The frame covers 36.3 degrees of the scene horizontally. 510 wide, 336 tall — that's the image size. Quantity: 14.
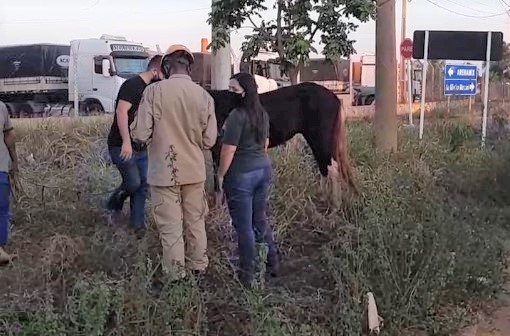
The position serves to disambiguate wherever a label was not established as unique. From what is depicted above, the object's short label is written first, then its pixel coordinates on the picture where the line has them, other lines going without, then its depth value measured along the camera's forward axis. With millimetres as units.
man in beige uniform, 5336
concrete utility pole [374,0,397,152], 10297
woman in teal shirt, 5711
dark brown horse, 8375
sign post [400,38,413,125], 24591
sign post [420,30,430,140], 13784
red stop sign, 24730
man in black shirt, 6492
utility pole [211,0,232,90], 10492
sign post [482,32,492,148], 13770
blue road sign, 16734
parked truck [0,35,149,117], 25766
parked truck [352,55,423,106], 35994
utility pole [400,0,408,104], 34094
